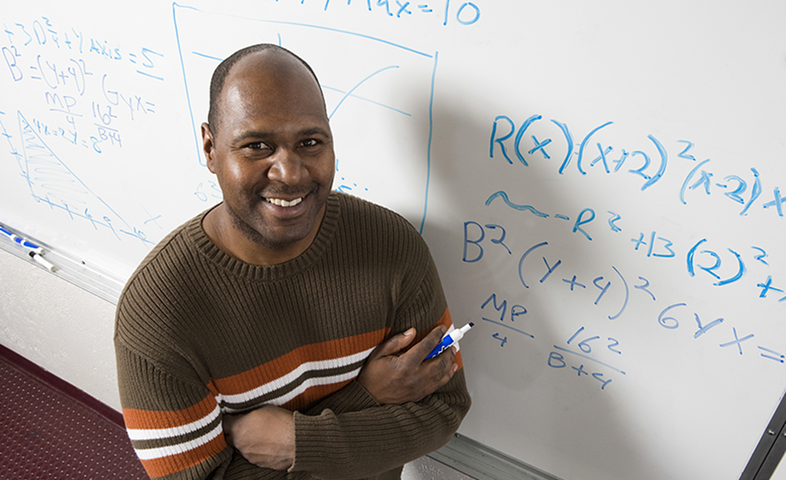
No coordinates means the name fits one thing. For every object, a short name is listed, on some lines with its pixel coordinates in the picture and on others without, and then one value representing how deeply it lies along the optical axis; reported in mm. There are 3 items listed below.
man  727
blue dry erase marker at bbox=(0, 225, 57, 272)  1665
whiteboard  675
